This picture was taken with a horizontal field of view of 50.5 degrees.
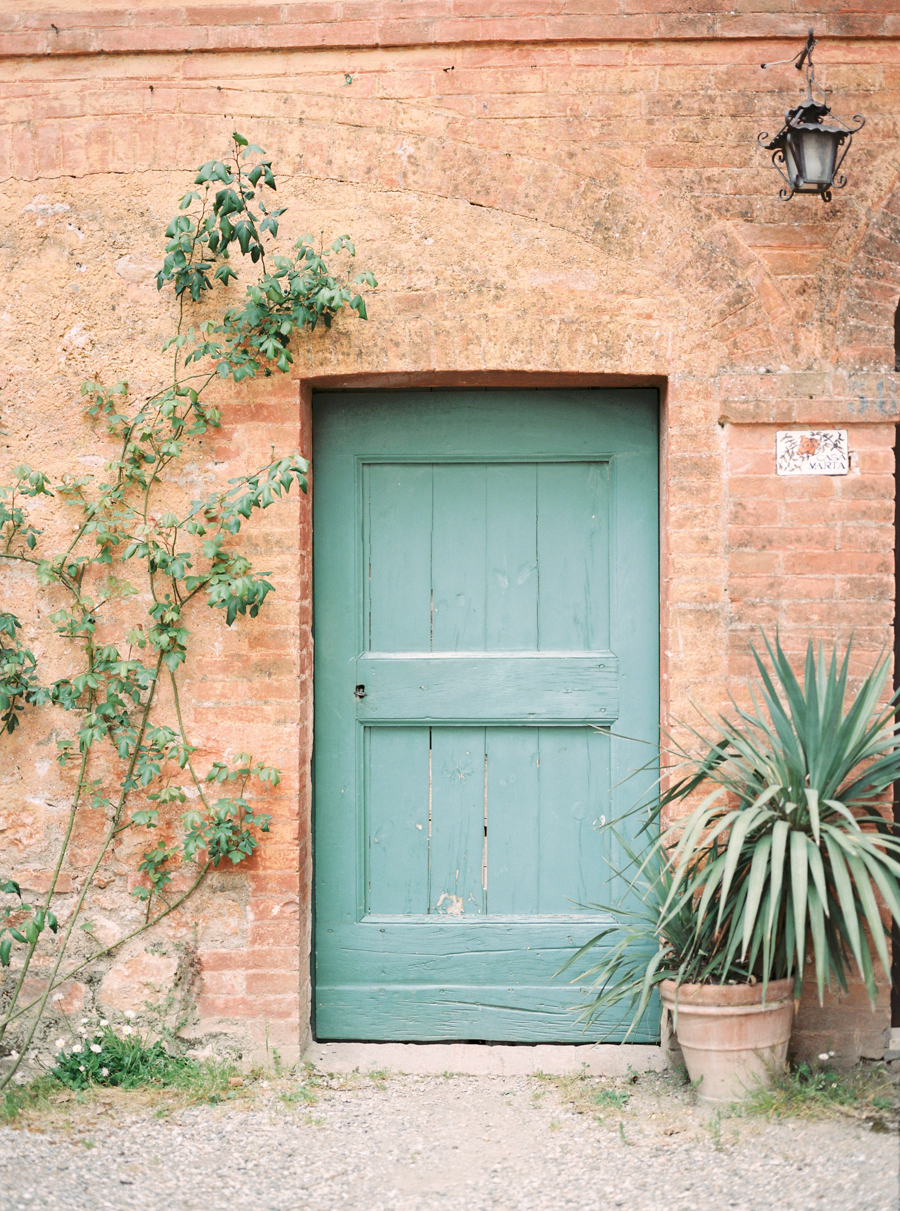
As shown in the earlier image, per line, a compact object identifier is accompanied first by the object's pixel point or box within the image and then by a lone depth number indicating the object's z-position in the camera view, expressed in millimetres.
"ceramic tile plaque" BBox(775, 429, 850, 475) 2949
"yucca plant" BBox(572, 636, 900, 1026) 2434
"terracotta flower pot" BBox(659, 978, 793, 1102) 2645
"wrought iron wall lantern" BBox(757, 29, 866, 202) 2746
